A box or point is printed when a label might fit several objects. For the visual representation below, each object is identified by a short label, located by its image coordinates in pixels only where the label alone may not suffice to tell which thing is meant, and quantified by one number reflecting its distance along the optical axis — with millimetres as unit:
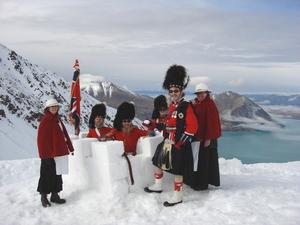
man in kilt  6688
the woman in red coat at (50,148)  6844
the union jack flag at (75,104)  7965
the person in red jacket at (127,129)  7449
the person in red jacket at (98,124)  7605
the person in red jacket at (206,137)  7199
